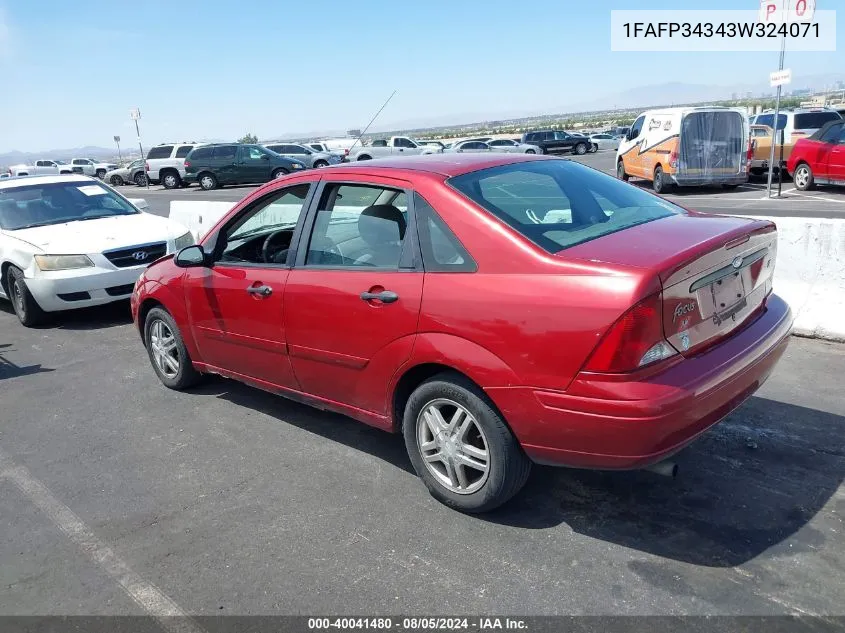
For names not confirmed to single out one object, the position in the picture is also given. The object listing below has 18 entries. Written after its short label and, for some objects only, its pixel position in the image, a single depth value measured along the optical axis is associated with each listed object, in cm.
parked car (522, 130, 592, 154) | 4316
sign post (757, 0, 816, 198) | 1241
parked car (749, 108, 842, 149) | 1925
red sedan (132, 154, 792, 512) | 285
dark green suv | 3010
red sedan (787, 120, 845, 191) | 1550
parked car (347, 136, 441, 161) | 3709
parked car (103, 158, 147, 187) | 4112
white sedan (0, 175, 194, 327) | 759
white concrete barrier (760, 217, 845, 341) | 559
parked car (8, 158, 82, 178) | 4292
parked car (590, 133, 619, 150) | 4966
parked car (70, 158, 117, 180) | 4853
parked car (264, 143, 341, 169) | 3522
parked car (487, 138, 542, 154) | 3997
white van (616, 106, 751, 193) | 1648
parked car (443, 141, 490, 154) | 3977
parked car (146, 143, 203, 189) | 3488
